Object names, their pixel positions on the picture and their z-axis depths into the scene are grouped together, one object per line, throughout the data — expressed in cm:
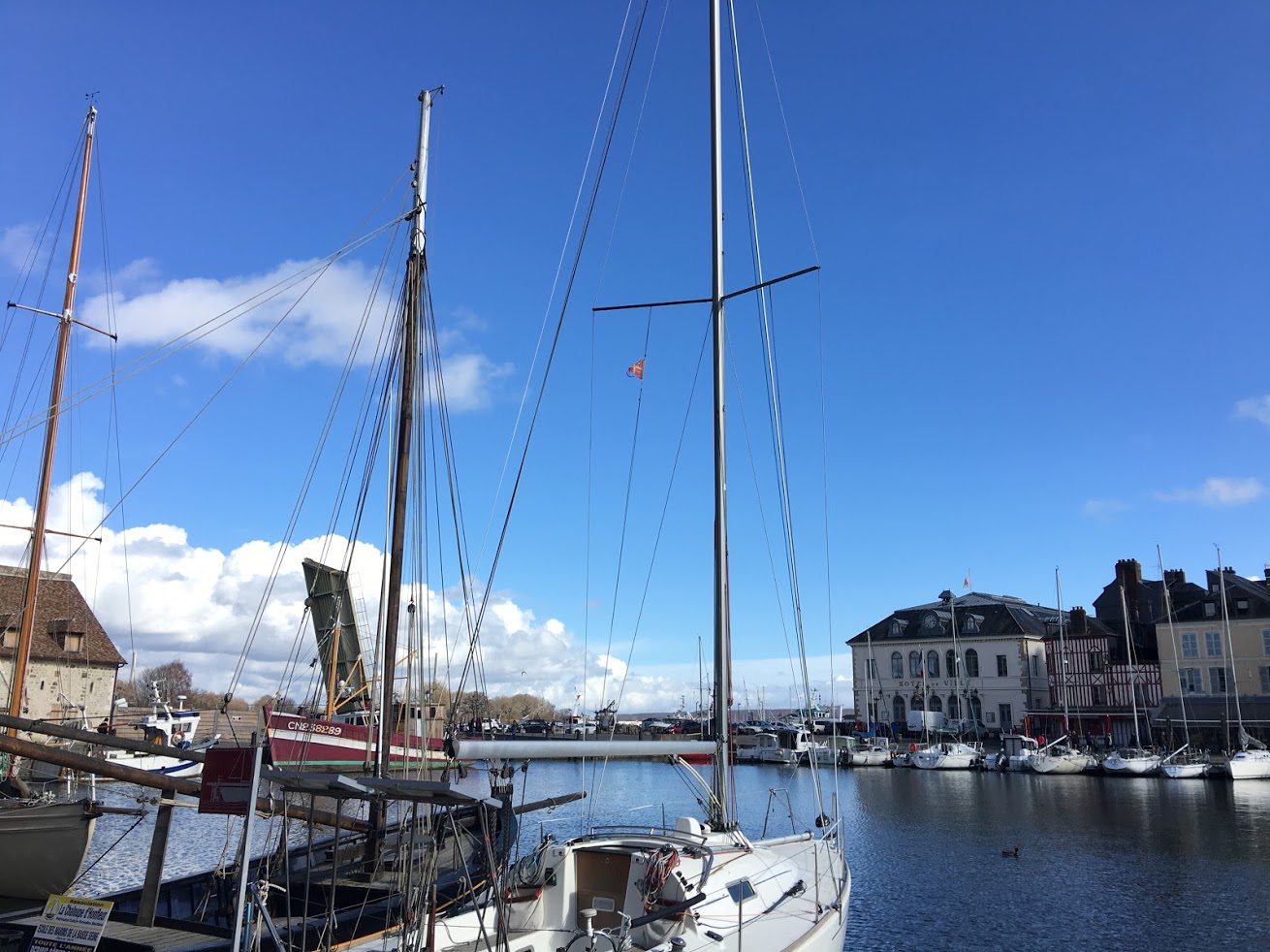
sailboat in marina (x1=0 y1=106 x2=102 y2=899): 1892
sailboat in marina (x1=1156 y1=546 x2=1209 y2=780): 6544
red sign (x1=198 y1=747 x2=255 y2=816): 1077
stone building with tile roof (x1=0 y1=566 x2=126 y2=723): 5638
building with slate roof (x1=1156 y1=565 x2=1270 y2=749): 7469
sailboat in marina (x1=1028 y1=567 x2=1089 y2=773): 7112
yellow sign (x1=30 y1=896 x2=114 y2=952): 1072
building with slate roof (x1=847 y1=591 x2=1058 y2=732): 9450
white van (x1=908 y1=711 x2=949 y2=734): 9331
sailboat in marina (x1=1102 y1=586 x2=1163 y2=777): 6838
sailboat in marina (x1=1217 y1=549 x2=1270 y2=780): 6328
